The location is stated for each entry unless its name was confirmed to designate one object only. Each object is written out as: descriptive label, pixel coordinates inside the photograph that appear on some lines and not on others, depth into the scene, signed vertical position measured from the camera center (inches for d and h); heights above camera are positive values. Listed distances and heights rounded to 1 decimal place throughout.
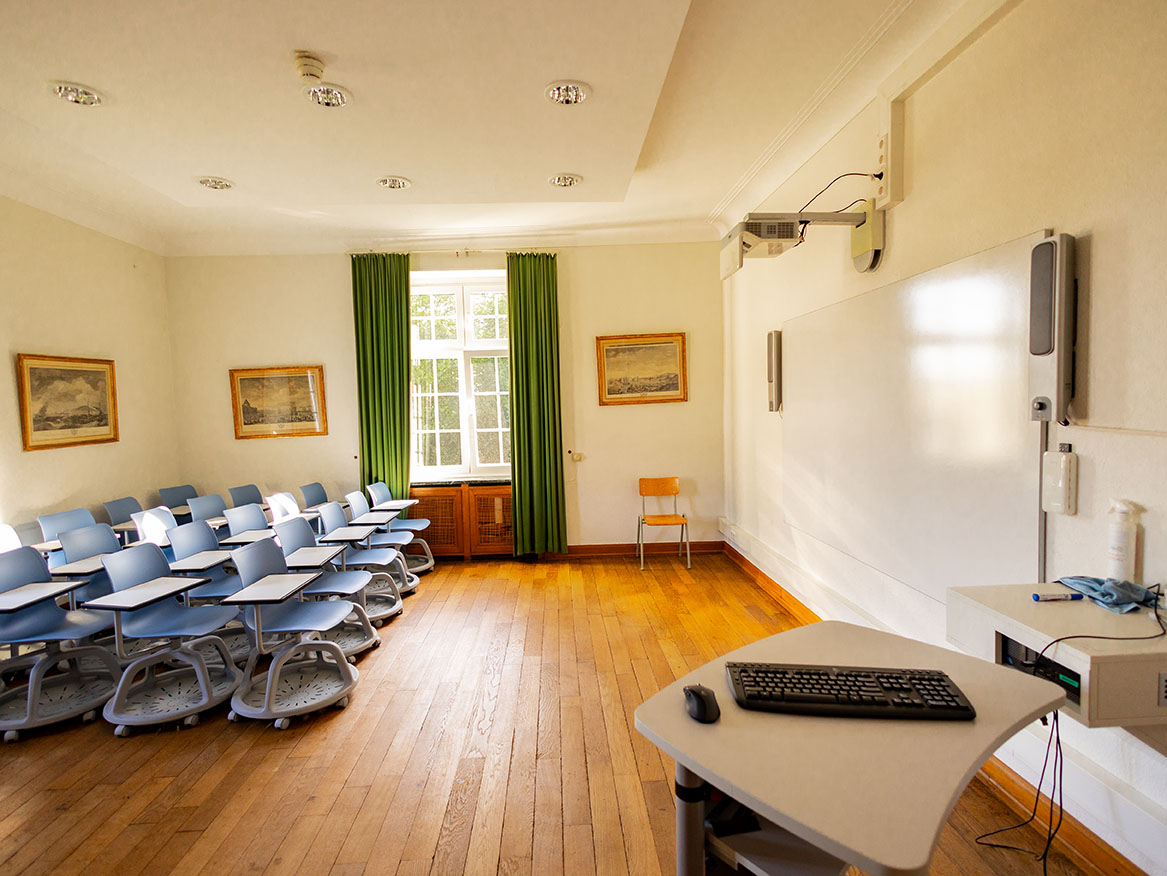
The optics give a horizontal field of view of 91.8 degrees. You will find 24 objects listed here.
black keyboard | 49.0 -26.2
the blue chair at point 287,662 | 110.1 -52.3
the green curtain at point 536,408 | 215.3 +1.1
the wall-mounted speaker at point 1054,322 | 72.2 +10.0
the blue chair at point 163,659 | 109.1 -48.9
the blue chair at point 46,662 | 108.3 -49.6
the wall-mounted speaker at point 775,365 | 161.6 +11.6
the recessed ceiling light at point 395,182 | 142.0 +59.0
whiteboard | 81.9 -4.4
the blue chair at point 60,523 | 148.7 -28.1
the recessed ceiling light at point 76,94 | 95.7 +56.5
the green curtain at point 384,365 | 214.8 +18.9
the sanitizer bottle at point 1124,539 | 66.4 -16.6
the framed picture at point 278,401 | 218.4 +6.0
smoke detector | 90.5 +57.0
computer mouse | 49.2 -26.2
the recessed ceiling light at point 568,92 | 100.9 +57.9
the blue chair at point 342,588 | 133.0 -40.1
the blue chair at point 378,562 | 158.0 -41.2
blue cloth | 63.9 -22.7
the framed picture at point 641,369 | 218.7 +15.3
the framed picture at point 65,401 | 158.7 +6.1
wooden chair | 204.4 -32.8
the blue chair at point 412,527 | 188.7 -39.5
